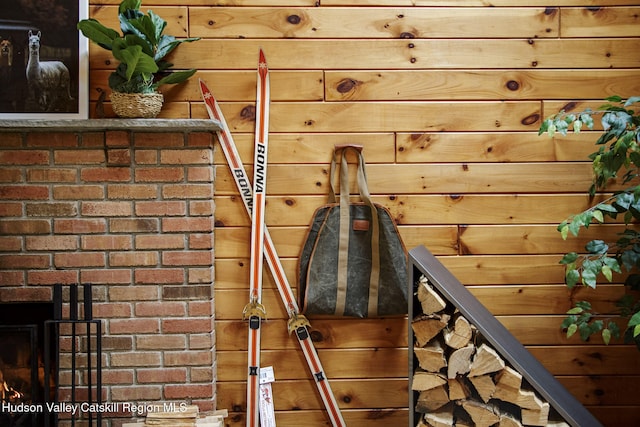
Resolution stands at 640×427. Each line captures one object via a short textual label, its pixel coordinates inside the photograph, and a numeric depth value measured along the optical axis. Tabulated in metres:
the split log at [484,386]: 1.71
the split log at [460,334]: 1.72
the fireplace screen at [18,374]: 1.99
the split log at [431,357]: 1.79
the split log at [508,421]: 1.69
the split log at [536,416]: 1.63
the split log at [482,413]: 1.72
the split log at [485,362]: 1.68
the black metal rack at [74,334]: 1.89
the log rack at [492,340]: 1.61
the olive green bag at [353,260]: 2.15
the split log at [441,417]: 1.79
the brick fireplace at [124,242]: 2.05
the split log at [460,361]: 1.73
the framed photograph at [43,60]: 2.08
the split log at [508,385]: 1.66
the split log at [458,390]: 1.77
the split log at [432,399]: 1.80
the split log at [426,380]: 1.79
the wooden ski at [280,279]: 2.16
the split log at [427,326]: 1.77
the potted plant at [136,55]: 1.92
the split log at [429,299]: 1.75
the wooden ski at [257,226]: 2.15
